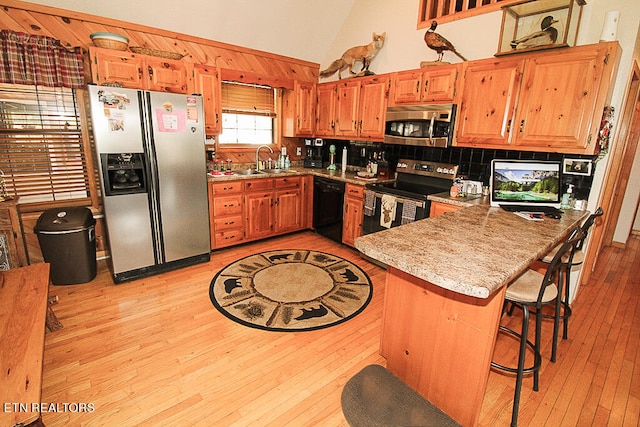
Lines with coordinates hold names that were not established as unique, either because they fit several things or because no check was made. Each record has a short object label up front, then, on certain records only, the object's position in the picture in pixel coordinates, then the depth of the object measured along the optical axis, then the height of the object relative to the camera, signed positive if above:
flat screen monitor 2.67 -0.25
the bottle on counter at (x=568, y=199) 2.73 -0.39
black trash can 2.88 -0.99
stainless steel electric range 3.22 -0.47
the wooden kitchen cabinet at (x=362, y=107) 3.82 +0.53
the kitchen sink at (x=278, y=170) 4.47 -0.37
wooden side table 1.05 -0.89
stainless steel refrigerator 2.84 -0.35
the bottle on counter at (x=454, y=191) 3.06 -0.39
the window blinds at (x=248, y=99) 4.25 +0.63
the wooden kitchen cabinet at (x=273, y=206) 4.04 -0.84
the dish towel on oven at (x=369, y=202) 3.60 -0.63
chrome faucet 4.51 -0.18
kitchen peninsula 1.34 -0.74
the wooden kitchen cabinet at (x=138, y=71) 2.96 +0.69
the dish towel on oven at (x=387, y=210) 3.38 -0.67
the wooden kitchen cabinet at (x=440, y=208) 2.90 -0.54
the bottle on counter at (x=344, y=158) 4.62 -0.17
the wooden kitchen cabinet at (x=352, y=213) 3.83 -0.82
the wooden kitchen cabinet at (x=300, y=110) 4.63 +0.53
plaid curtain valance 2.72 +0.68
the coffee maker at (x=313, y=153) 4.94 -0.11
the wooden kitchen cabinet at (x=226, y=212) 3.72 -0.85
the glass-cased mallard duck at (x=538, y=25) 2.45 +1.06
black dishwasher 4.14 -0.83
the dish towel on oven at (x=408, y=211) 3.20 -0.64
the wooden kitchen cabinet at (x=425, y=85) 3.13 +0.69
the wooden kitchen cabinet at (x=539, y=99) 2.31 +0.45
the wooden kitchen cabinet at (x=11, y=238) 2.73 -0.91
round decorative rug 2.60 -1.41
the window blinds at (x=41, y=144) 2.91 -0.08
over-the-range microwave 3.17 +0.27
